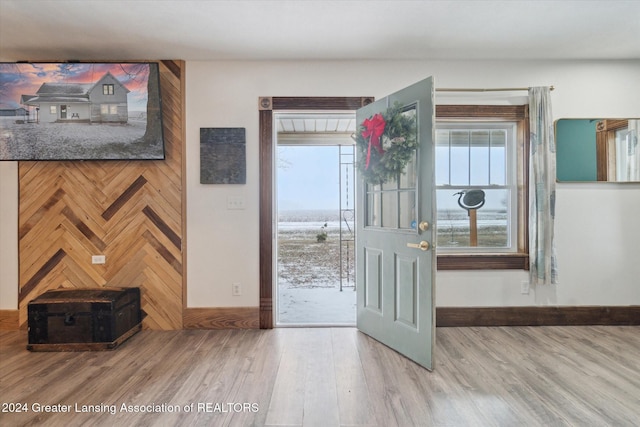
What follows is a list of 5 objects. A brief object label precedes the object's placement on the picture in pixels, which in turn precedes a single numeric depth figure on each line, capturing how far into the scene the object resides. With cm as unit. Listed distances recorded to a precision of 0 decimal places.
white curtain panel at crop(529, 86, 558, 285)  318
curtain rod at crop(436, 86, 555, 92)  324
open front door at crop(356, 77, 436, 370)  248
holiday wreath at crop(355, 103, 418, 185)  264
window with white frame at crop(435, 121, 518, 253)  344
